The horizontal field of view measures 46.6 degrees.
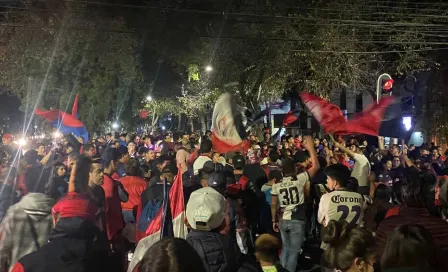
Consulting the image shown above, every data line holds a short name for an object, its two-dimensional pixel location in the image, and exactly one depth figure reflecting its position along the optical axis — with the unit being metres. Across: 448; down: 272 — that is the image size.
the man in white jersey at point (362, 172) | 7.97
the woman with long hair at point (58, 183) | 6.91
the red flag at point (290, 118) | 18.59
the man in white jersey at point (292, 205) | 7.26
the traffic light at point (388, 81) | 17.78
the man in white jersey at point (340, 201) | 5.68
